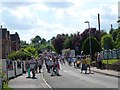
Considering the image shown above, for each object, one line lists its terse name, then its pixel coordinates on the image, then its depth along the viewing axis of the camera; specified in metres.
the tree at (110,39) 48.94
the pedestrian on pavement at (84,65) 22.18
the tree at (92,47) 38.15
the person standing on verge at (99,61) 23.88
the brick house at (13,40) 50.71
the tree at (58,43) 79.51
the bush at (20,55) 37.93
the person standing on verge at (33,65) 19.77
